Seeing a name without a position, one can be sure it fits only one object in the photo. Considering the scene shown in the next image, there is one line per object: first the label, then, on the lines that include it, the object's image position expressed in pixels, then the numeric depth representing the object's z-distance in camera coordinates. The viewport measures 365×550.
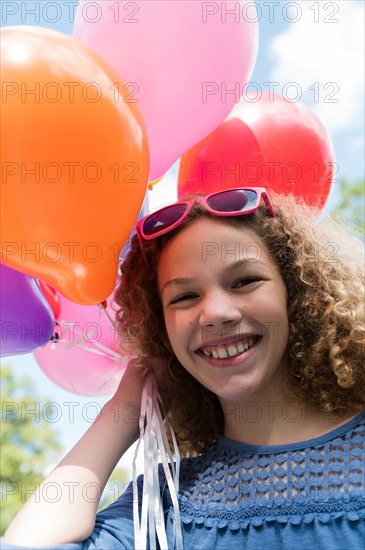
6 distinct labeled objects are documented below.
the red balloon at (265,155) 1.16
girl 1.00
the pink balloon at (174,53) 1.09
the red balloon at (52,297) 1.16
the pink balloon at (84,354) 1.17
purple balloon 1.10
